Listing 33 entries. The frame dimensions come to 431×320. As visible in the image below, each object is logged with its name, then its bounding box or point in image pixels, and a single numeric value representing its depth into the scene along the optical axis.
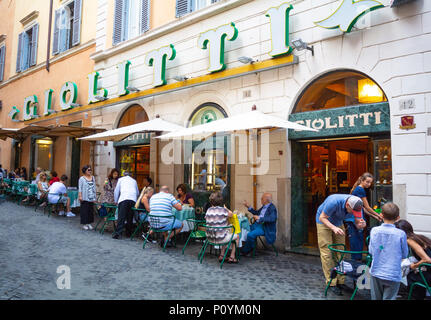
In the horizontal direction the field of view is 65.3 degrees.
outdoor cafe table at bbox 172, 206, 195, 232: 6.82
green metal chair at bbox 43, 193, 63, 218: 9.50
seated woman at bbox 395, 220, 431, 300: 3.75
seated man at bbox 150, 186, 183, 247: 6.34
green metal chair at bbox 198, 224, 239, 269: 5.38
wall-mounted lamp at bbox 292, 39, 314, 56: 6.29
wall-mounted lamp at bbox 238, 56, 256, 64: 7.18
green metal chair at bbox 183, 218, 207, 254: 6.19
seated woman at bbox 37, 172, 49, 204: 10.65
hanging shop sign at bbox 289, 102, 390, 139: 5.70
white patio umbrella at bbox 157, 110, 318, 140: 5.91
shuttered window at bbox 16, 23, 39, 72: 16.67
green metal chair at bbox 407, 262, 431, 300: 3.58
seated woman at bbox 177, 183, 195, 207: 7.42
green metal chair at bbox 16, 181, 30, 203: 12.20
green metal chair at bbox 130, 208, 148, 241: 7.08
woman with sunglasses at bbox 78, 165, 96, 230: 8.33
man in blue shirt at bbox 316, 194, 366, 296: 4.20
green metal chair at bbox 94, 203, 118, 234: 7.67
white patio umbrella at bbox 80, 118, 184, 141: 8.14
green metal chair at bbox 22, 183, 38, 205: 11.40
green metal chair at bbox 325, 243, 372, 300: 3.98
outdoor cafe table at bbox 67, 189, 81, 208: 10.30
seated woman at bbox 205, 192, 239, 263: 5.47
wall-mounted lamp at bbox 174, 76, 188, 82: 8.77
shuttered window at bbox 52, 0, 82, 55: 13.45
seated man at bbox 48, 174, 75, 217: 9.70
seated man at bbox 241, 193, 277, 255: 5.98
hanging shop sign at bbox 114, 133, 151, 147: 10.04
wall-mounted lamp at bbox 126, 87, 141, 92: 9.98
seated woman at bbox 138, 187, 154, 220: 7.08
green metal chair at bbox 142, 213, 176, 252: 6.30
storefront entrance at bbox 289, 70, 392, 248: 5.75
